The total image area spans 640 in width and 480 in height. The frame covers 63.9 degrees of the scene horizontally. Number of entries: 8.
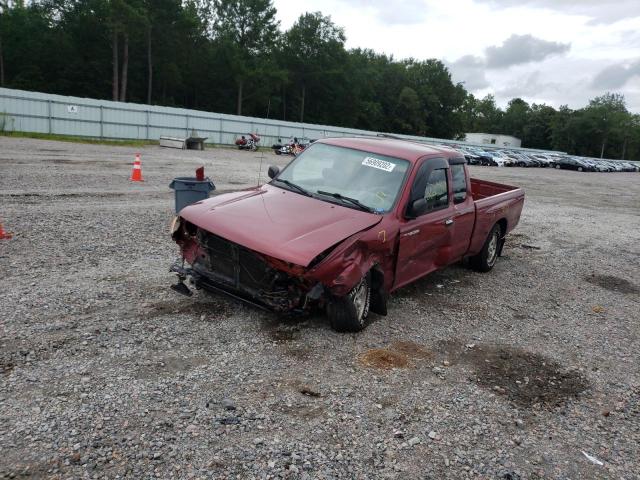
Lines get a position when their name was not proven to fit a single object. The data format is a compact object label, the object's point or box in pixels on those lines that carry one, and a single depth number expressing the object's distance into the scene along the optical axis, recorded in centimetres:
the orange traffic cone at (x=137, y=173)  1431
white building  11888
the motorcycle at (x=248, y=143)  3639
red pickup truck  446
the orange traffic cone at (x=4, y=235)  714
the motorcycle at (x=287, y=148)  3356
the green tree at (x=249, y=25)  7612
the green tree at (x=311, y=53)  8169
